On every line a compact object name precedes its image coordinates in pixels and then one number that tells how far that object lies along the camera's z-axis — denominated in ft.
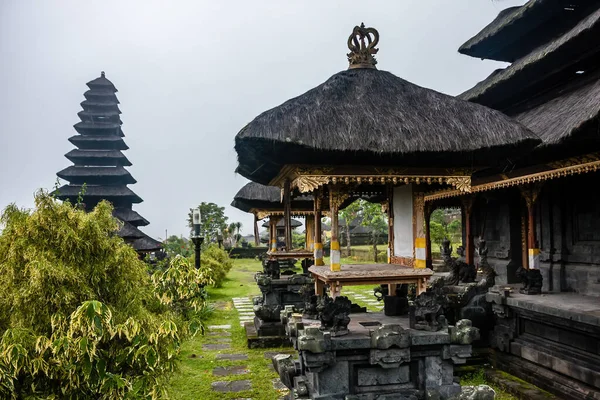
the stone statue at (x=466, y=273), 39.81
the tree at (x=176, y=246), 88.02
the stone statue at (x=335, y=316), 21.53
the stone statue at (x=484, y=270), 34.94
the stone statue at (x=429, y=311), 22.39
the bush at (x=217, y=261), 74.49
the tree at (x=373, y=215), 107.65
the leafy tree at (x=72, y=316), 13.67
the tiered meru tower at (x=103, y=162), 90.17
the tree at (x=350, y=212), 111.55
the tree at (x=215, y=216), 170.95
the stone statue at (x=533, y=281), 33.56
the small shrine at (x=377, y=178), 21.30
